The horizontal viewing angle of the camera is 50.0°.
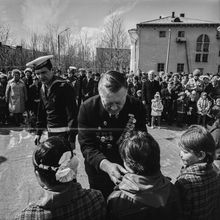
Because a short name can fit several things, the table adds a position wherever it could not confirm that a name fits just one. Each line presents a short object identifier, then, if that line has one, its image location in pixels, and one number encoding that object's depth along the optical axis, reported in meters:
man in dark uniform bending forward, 1.83
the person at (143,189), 1.30
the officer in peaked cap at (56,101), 2.72
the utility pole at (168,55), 28.80
